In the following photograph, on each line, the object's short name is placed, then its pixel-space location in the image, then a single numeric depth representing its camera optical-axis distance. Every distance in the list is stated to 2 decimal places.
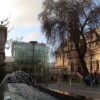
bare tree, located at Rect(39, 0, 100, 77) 18.30
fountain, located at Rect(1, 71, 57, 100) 6.69
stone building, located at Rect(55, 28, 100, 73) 19.33
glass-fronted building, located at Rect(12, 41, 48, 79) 24.88
